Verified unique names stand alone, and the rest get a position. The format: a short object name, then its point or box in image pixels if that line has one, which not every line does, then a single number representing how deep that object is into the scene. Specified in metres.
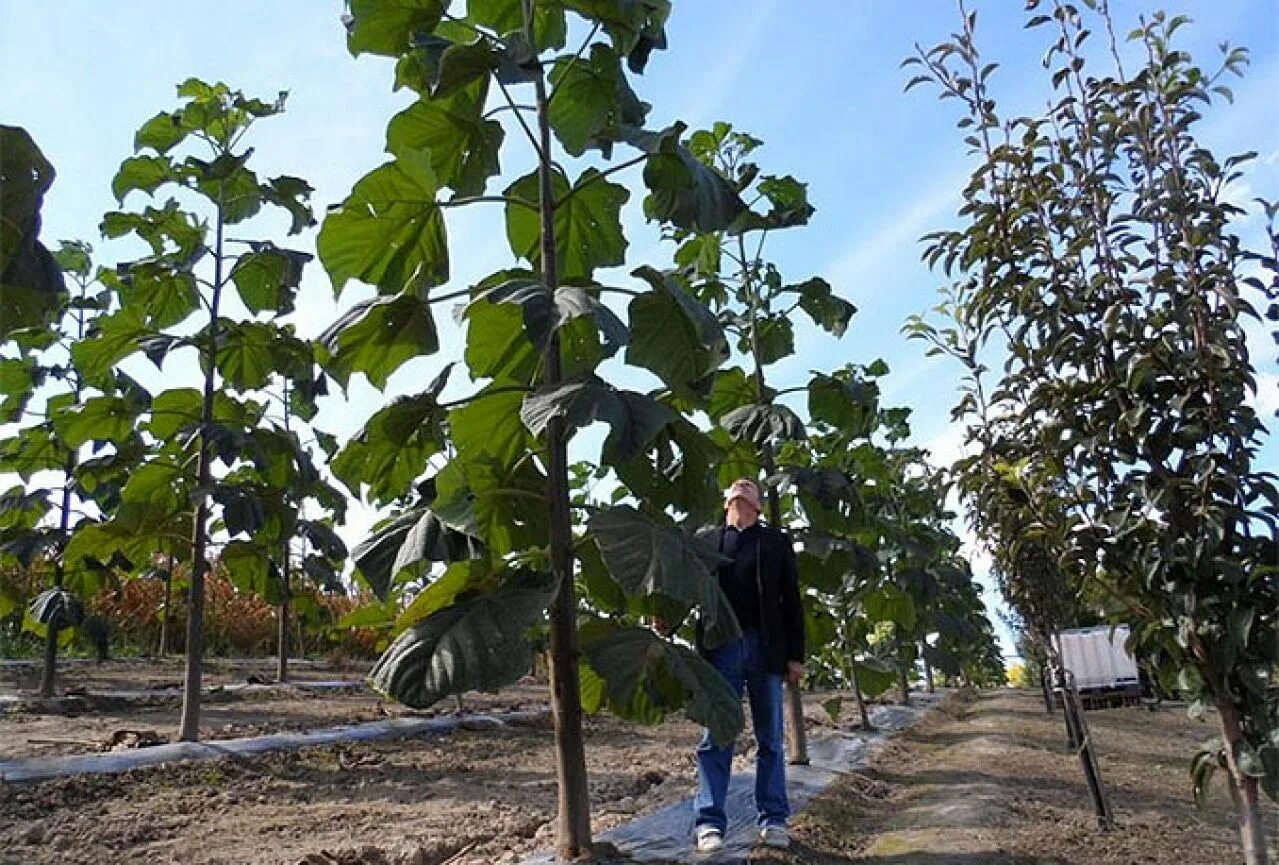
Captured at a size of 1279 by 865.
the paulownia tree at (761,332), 5.21
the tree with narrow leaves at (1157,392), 2.99
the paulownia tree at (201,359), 5.21
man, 3.76
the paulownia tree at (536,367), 2.65
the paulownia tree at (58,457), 5.52
